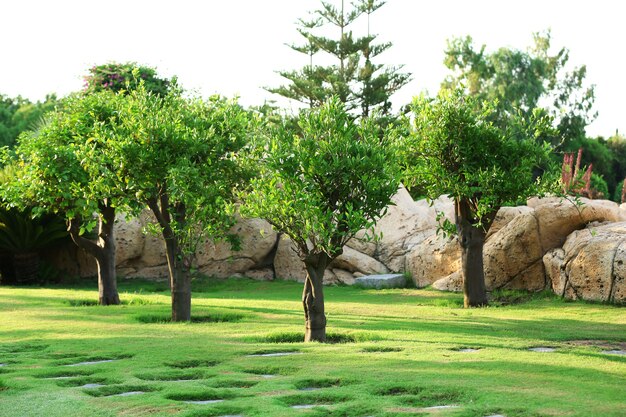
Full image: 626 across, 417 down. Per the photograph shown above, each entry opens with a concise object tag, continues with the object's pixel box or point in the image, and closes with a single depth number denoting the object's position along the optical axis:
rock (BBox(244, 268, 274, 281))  23.67
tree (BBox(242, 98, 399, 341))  10.70
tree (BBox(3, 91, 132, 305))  13.72
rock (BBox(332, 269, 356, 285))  22.48
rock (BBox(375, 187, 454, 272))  22.83
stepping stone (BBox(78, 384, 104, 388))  8.00
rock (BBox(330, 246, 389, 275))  22.64
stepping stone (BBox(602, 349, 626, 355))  9.96
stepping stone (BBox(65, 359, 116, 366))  9.41
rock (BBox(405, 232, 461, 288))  20.22
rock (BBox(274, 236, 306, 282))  23.52
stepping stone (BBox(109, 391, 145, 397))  7.50
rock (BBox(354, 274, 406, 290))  20.88
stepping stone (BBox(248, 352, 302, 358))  9.77
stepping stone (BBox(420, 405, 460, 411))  6.72
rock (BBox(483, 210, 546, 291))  18.34
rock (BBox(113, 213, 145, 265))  22.86
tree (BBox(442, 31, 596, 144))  56.16
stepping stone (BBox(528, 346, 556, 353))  10.13
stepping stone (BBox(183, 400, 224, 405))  7.14
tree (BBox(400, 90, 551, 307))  15.72
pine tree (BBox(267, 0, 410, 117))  39.38
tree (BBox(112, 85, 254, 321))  12.89
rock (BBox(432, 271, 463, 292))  19.59
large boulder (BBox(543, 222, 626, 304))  15.95
